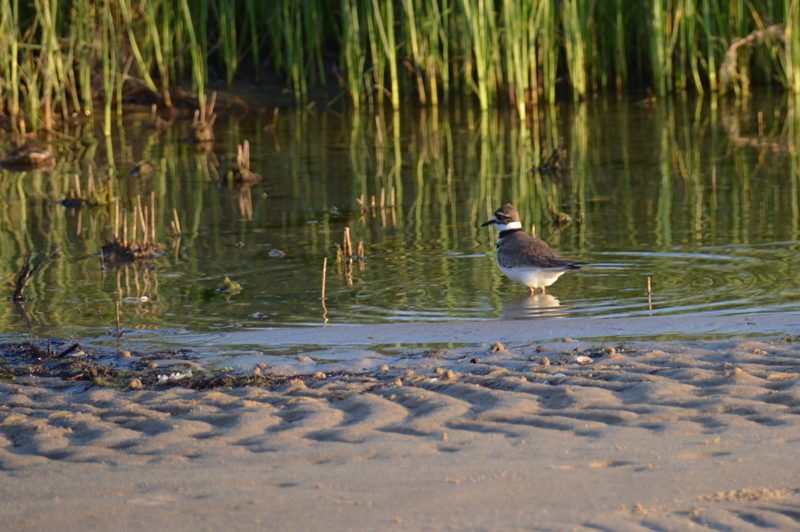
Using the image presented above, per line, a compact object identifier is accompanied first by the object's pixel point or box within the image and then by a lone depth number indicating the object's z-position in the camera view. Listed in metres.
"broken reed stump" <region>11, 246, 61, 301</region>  14.81
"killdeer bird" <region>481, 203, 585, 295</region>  14.66
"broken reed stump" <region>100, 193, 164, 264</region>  17.50
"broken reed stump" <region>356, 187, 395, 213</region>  21.17
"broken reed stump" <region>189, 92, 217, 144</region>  30.36
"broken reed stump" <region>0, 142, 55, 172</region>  27.67
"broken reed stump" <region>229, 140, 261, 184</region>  24.47
